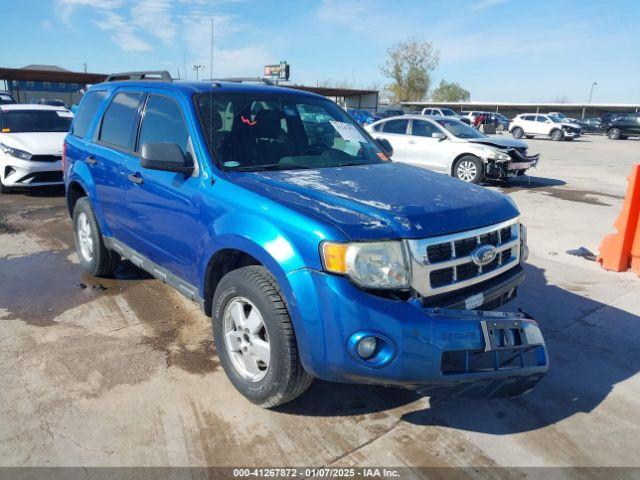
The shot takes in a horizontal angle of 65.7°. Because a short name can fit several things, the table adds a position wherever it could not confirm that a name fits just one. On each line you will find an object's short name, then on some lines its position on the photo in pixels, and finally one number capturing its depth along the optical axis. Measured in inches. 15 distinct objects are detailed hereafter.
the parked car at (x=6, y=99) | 845.2
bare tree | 2625.5
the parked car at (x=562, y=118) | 1397.9
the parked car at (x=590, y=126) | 1726.4
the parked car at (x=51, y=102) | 1088.0
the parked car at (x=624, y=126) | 1407.5
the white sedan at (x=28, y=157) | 346.6
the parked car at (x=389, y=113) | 1606.1
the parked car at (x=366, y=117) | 1204.6
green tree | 3656.5
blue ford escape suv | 94.1
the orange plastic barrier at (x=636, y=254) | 216.2
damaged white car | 452.4
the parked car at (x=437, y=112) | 1408.0
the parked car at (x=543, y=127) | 1301.7
